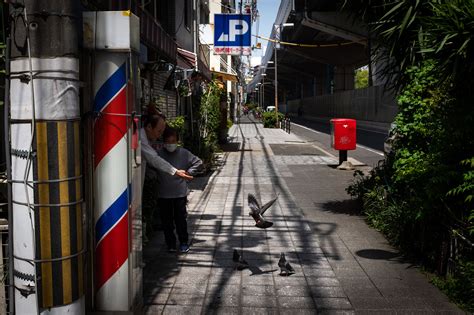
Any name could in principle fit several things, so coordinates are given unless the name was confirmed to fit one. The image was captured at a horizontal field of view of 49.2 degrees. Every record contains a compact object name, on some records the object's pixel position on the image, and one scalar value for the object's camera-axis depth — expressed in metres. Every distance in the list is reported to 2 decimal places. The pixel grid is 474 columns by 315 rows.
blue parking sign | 16.22
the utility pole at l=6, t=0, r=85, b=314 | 2.93
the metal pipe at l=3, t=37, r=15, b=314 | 2.98
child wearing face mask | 5.98
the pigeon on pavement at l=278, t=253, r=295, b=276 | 5.42
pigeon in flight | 6.07
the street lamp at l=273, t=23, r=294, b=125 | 45.78
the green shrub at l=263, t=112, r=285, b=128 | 44.70
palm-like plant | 4.14
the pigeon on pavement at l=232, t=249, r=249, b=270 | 5.64
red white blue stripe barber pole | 3.46
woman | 5.23
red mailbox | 14.88
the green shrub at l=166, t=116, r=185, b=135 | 11.02
